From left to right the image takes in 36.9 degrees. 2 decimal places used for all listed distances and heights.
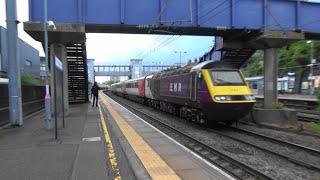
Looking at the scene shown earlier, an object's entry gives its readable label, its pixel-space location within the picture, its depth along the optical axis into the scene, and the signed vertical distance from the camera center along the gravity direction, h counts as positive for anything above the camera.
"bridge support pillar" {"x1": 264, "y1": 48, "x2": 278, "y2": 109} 25.72 +0.23
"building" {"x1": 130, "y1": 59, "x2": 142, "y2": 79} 108.70 +3.64
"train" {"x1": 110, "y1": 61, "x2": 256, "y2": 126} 17.58 -0.45
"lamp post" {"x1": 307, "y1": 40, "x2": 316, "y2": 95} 44.75 -0.06
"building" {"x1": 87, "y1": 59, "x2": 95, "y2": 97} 91.71 +2.75
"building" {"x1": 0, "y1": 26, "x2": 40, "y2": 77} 46.74 +3.14
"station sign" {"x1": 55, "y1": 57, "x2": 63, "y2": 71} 15.71 +0.65
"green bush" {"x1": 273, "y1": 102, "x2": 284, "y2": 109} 21.93 -1.14
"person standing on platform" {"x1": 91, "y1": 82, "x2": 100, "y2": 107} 34.88 -0.60
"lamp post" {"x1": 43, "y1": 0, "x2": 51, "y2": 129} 16.78 -0.91
